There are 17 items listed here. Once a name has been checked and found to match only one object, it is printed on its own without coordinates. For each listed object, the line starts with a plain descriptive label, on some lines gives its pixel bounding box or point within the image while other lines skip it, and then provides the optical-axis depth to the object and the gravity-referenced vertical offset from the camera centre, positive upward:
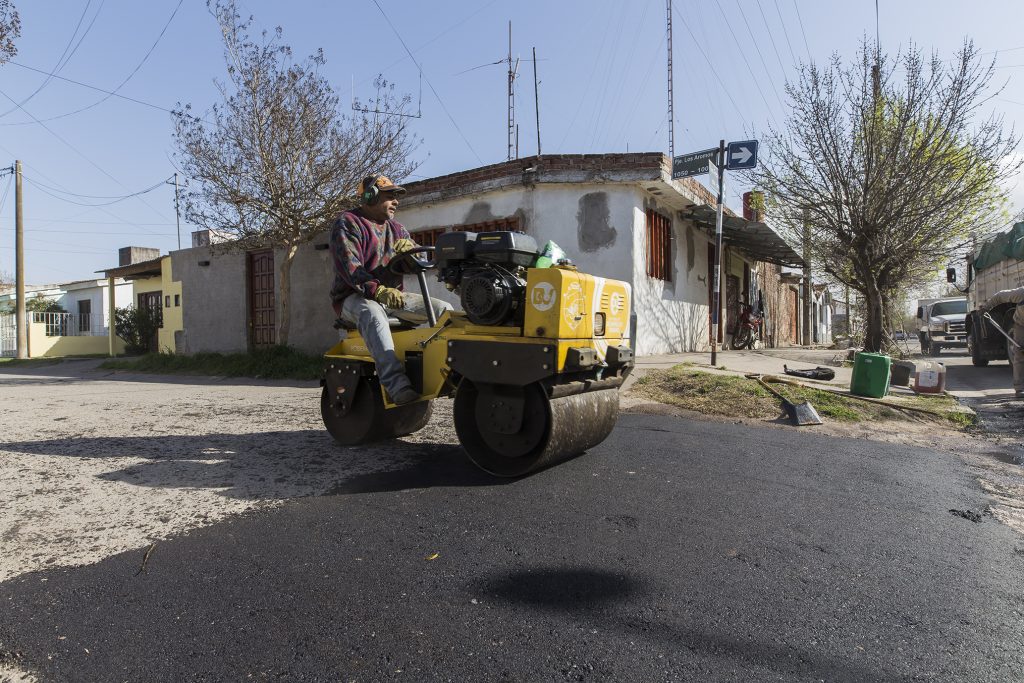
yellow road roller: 3.26 -0.14
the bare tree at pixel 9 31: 7.05 +3.58
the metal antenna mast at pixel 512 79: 17.00 +7.19
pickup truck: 18.69 -0.03
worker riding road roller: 4.01 +0.38
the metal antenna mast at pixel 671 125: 15.31 +5.25
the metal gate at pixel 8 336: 24.05 -0.05
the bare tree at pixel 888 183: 11.27 +2.82
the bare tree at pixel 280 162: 11.05 +3.20
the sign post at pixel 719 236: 9.02 +1.35
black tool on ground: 7.95 -0.65
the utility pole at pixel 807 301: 17.89 +1.14
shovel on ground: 5.57 -0.84
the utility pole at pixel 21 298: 21.28 +1.32
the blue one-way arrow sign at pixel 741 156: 9.18 +2.66
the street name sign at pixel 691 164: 9.34 +2.63
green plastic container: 6.60 -0.57
